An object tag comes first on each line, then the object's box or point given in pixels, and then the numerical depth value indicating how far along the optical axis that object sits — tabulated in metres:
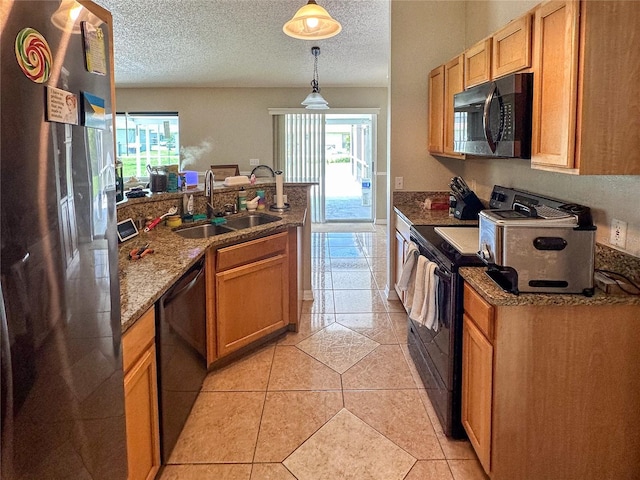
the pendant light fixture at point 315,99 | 5.39
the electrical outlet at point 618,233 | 1.89
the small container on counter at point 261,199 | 3.97
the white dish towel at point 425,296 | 2.36
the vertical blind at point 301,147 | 8.09
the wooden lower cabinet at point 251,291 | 2.82
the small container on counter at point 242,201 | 3.77
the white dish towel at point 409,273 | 2.71
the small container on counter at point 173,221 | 3.12
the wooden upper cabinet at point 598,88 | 1.64
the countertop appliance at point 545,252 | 1.71
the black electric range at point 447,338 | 2.15
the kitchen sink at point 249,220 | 3.52
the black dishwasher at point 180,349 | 1.94
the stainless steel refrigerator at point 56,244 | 0.84
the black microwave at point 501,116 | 2.12
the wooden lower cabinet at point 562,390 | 1.74
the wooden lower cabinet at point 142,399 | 1.58
